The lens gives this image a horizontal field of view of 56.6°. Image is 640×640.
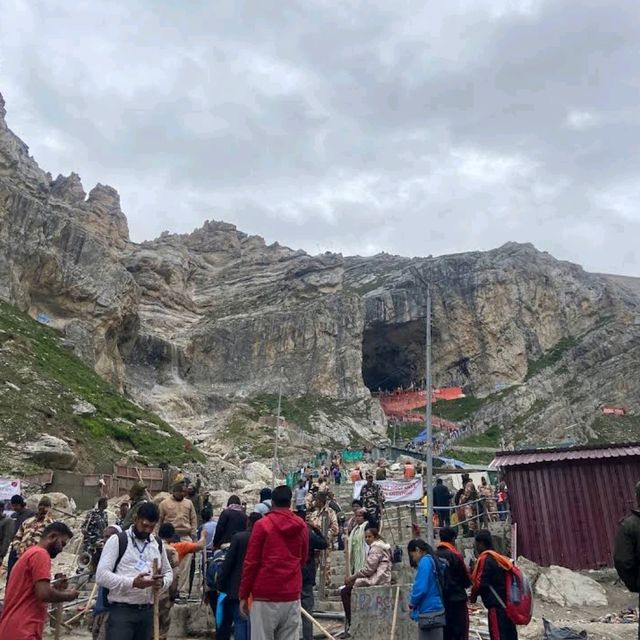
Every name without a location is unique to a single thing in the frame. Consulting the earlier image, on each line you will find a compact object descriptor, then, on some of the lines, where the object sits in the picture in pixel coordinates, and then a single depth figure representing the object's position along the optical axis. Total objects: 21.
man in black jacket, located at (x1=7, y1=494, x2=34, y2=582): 9.84
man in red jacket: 4.97
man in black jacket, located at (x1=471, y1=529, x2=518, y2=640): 6.15
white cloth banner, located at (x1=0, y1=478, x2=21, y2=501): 15.98
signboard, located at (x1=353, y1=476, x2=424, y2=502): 16.53
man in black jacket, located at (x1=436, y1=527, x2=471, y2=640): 6.26
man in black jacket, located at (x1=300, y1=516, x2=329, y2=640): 7.12
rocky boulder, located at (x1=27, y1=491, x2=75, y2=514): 17.64
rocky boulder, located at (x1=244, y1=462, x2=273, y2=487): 32.19
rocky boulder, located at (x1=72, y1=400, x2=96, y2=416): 30.89
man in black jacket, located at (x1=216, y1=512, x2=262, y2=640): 6.20
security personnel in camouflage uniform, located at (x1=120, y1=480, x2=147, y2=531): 8.98
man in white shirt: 4.97
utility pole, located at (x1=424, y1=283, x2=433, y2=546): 11.12
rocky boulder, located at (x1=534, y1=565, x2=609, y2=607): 11.16
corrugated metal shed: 13.71
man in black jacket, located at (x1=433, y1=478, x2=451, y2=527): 14.77
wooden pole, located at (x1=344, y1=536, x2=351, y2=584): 9.37
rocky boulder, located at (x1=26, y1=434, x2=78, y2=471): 24.22
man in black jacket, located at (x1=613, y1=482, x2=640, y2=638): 4.71
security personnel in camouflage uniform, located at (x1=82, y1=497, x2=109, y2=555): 11.31
